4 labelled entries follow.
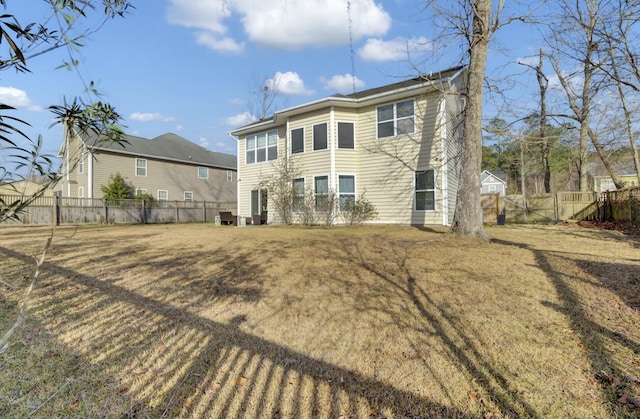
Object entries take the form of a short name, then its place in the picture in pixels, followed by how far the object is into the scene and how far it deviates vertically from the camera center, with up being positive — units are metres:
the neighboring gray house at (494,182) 39.88 +2.94
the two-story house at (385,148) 11.98 +2.44
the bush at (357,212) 12.94 -0.21
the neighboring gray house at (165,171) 20.83 +2.93
